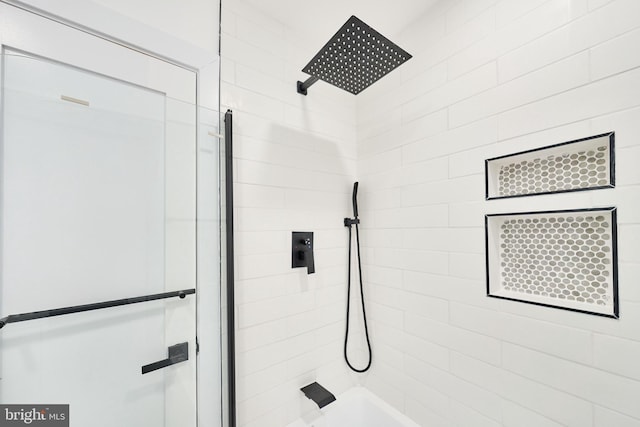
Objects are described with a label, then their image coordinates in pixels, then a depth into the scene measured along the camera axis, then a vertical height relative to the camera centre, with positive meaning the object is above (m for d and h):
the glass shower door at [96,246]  0.76 -0.10
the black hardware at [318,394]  1.36 -1.00
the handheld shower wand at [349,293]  1.62 -0.51
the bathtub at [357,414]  1.40 -1.16
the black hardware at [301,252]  1.42 -0.21
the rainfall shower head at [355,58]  1.01 +0.70
